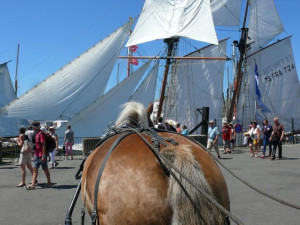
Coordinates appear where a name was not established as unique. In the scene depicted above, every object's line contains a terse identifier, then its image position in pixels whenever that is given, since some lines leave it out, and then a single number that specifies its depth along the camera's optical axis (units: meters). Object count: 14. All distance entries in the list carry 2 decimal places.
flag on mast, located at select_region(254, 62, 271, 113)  33.78
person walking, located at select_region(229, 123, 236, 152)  17.04
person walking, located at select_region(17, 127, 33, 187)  7.64
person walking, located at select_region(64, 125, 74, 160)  13.64
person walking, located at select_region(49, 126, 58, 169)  11.05
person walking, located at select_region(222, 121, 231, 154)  15.54
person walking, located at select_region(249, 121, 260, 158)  13.08
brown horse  1.88
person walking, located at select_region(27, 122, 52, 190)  7.37
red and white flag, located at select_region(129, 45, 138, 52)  39.16
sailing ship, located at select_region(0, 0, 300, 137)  19.05
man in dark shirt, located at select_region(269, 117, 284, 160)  11.85
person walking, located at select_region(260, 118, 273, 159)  12.59
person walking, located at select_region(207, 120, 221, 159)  13.08
